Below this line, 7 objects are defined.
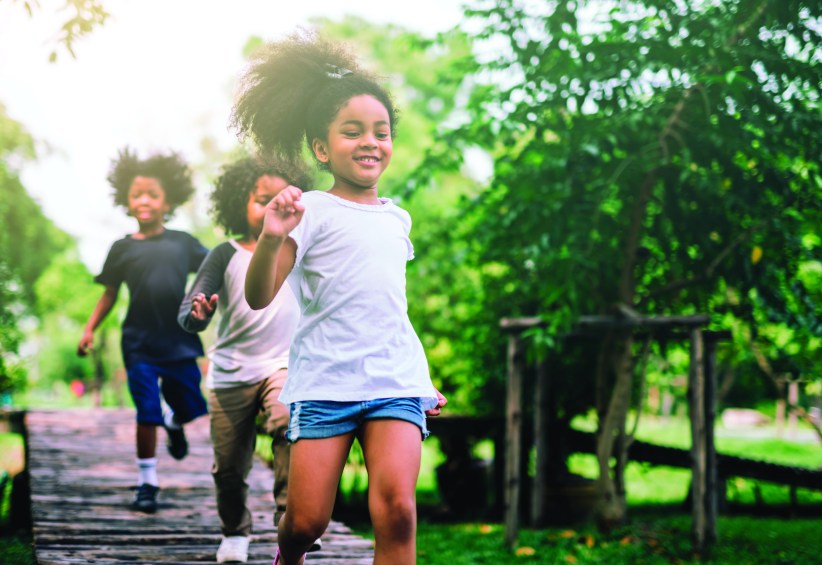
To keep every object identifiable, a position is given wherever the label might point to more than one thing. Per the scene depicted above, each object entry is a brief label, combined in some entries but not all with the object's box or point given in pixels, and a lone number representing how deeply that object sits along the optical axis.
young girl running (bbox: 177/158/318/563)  3.58
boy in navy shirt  4.59
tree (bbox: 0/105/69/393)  21.69
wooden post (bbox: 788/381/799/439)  20.20
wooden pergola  6.30
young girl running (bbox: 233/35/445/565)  2.41
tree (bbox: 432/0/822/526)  5.49
